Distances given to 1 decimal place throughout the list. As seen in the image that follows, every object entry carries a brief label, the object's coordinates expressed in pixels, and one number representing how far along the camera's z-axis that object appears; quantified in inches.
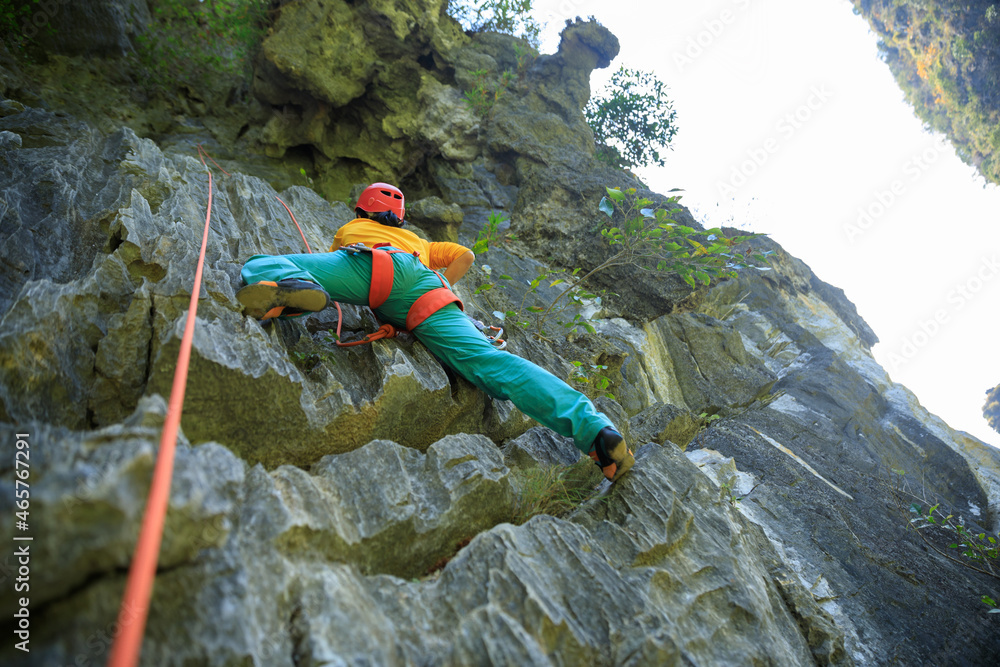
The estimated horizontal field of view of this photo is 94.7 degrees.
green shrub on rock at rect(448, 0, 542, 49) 465.4
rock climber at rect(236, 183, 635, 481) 129.5
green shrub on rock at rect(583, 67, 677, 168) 481.1
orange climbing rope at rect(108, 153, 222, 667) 46.1
